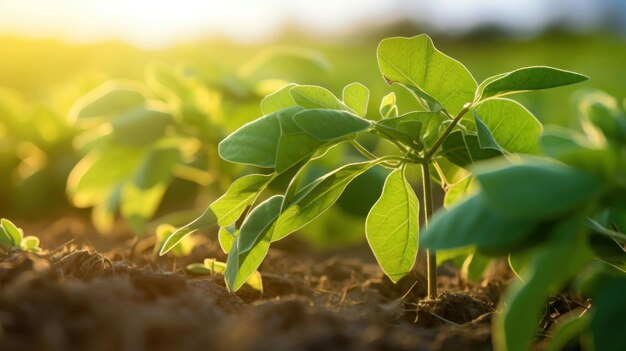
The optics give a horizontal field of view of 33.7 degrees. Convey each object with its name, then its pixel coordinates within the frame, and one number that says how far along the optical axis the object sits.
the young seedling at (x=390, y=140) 0.63
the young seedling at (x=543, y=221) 0.51
